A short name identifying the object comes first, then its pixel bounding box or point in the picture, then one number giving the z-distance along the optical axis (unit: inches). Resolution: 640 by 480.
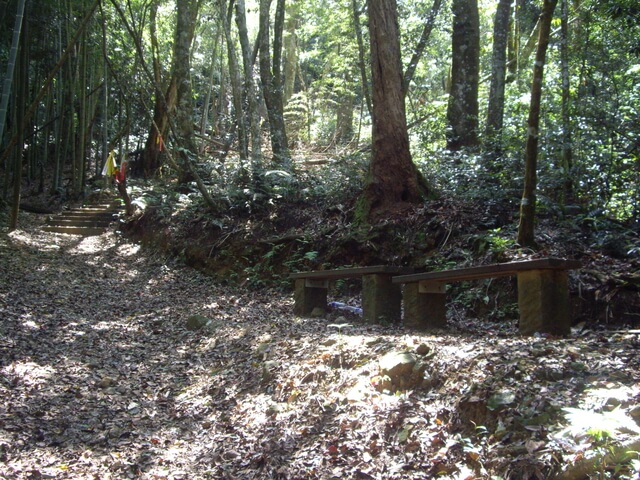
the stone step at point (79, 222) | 588.4
